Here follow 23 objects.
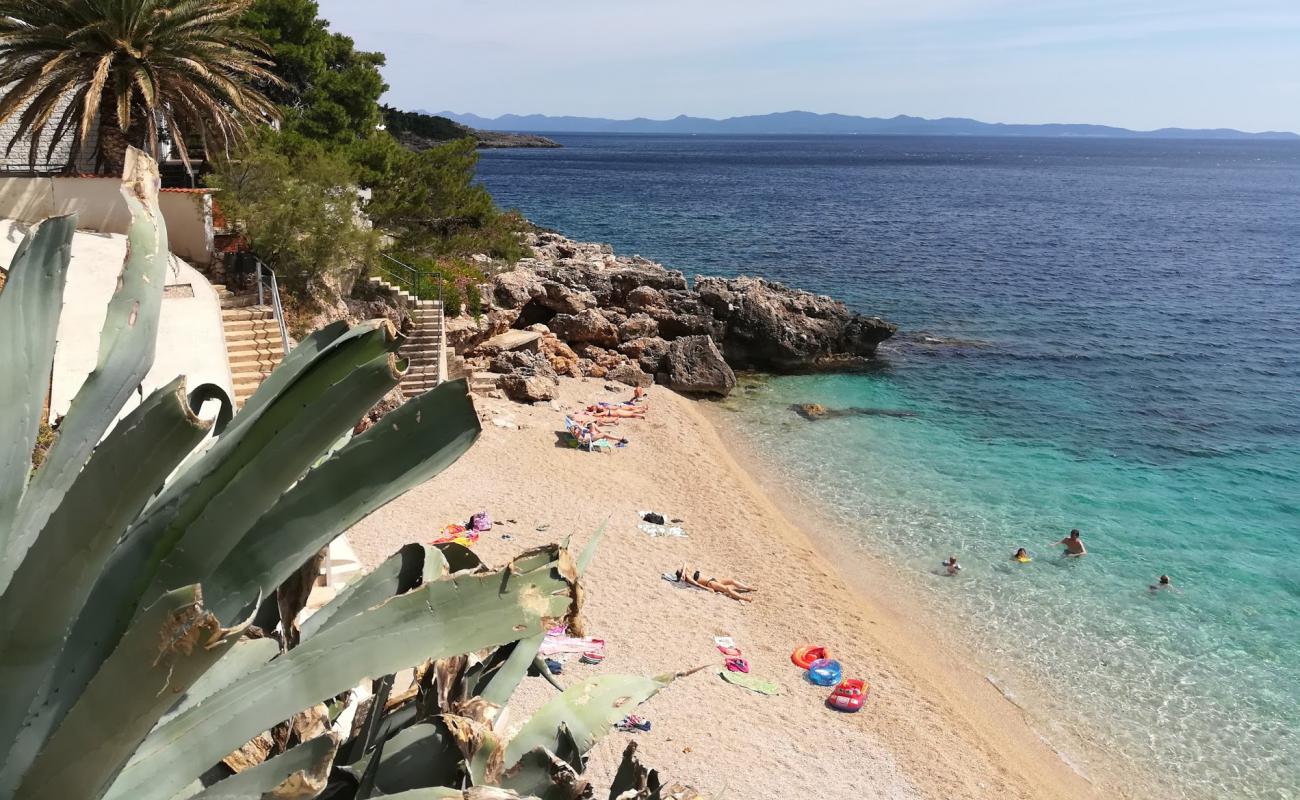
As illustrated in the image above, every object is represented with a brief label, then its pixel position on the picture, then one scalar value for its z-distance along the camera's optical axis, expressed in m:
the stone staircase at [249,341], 15.57
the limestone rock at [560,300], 32.03
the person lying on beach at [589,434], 23.52
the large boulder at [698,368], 30.12
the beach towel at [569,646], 13.67
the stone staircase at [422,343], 21.81
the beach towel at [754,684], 13.89
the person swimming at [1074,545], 19.88
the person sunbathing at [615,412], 26.47
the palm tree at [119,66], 16.73
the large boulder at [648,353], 30.95
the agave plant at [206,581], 1.66
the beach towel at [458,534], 16.95
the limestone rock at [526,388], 25.97
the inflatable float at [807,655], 14.90
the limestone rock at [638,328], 32.38
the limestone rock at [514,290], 31.22
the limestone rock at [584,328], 31.23
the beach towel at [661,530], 19.36
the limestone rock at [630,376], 29.59
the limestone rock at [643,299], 34.44
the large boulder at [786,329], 34.28
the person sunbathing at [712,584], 16.97
